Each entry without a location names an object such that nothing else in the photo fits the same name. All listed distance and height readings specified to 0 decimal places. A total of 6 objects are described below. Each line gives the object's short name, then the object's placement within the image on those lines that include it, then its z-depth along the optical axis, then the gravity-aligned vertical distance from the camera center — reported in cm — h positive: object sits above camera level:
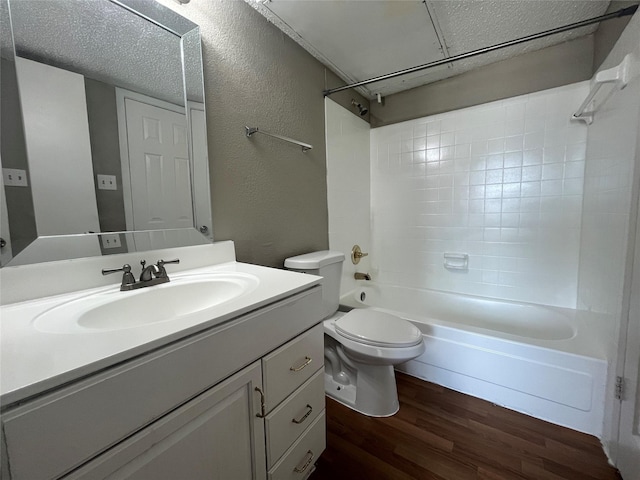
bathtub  121 -80
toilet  124 -66
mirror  70 +30
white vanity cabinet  38 -39
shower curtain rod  105 +83
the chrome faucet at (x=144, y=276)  80 -18
